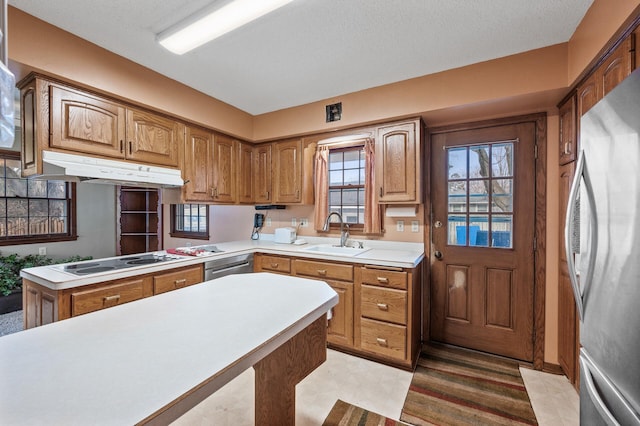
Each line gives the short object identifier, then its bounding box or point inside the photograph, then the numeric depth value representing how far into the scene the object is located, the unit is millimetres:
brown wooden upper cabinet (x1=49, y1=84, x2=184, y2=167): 1996
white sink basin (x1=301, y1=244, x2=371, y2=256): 2674
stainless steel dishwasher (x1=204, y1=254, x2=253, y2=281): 2625
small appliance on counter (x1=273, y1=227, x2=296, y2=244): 3389
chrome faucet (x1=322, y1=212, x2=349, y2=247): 3081
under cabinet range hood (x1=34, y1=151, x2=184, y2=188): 1928
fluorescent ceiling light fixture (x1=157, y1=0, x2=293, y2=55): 1599
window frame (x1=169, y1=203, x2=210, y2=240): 4401
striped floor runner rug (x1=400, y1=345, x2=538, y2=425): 1819
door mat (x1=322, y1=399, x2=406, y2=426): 1775
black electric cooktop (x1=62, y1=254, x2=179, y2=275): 2010
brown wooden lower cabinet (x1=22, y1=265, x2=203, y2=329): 1771
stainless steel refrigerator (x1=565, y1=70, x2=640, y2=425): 896
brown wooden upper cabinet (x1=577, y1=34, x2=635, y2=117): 1348
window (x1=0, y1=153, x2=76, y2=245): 4000
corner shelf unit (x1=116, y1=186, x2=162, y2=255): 5195
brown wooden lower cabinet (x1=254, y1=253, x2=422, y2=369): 2314
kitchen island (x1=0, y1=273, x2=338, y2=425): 582
